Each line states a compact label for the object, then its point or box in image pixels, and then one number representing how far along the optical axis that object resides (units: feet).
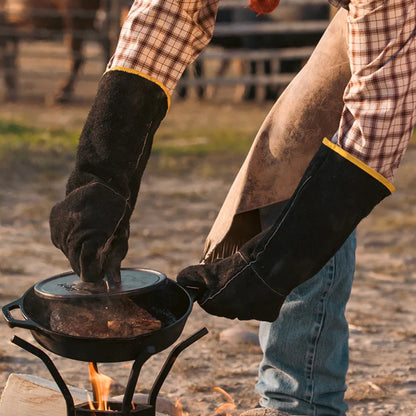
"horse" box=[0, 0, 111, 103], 65.87
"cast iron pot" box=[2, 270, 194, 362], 11.37
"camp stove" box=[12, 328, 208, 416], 11.75
